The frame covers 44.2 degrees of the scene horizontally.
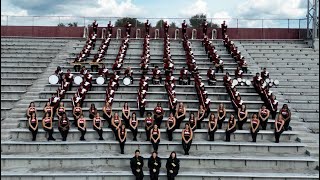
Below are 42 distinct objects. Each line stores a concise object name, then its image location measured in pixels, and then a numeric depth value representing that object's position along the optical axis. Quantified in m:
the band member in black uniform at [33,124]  11.70
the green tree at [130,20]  24.95
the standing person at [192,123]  11.73
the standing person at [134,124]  11.78
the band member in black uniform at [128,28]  23.46
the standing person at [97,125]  11.94
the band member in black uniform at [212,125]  11.79
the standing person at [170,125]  11.83
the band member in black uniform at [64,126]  11.73
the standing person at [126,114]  12.32
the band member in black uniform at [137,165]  9.73
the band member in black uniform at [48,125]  11.77
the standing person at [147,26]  23.97
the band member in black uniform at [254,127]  11.79
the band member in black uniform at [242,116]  12.49
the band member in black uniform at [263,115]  12.39
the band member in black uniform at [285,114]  12.28
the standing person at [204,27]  23.59
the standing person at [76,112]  12.36
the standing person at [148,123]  11.55
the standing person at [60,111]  12.50
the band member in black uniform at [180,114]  12.45
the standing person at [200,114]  12.45
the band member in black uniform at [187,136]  11.04
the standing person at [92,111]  12.83
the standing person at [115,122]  11.71
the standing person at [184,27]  23.53
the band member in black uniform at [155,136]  11.05
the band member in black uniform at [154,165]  9.72
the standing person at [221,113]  12.40
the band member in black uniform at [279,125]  11.76
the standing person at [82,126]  11.81
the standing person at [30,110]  12.19
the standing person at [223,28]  23.56
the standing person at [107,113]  12.41
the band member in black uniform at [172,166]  9.76
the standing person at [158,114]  12.45
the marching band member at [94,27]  23.72
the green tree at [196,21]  25.11
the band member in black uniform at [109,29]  23.66
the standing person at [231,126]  11.85
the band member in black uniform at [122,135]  11.11
